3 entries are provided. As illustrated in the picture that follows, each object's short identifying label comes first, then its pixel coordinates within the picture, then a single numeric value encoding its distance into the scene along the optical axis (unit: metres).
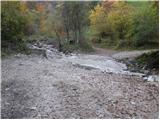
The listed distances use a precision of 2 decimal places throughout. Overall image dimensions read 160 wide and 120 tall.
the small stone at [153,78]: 6.57
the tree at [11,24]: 9.16
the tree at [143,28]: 15.16
